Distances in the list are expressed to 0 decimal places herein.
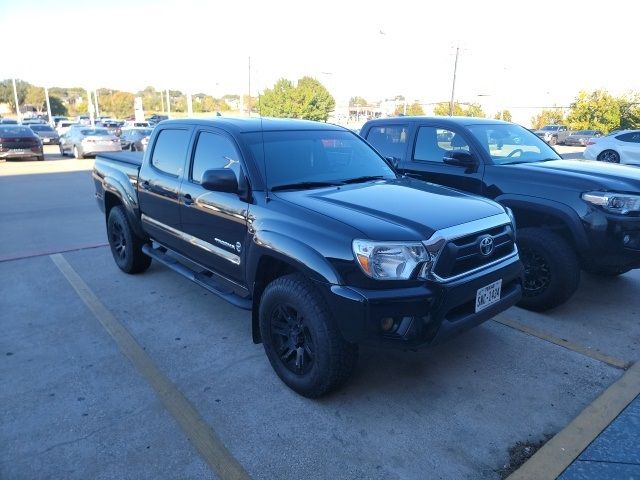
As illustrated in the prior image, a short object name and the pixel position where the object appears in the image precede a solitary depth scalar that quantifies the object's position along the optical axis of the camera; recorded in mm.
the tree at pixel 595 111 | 37500
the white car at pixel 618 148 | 14484
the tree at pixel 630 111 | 35975
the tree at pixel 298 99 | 56834
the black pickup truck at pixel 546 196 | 4117
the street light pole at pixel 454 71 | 37044
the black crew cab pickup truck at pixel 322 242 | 2693
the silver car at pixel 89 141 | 19828
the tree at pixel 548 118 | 54650
